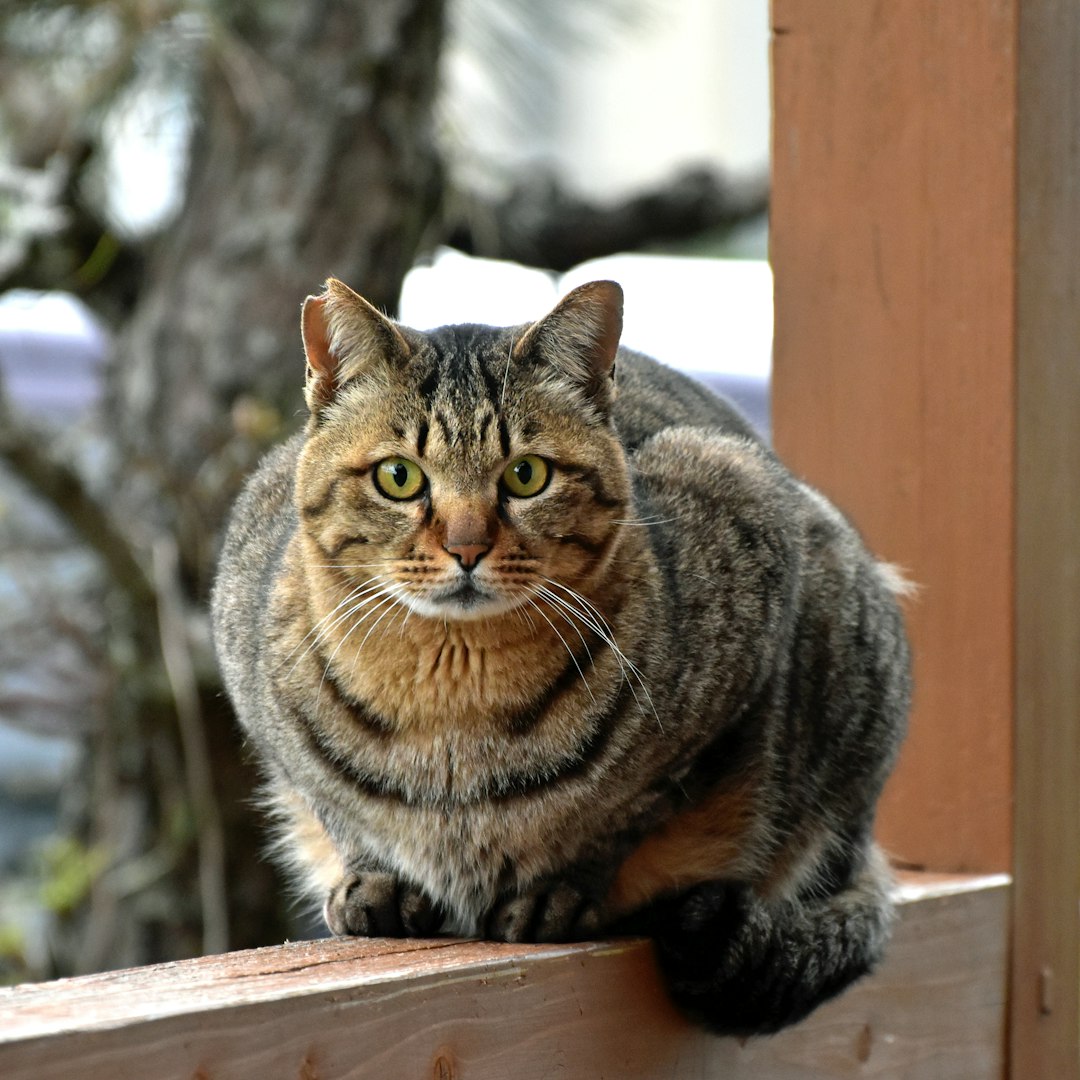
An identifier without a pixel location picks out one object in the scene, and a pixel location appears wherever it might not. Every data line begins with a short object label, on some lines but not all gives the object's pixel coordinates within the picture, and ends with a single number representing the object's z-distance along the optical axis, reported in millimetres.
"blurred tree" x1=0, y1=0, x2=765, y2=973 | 5582
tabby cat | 3055
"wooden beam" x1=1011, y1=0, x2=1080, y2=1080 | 4016
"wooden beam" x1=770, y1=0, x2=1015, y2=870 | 4016
